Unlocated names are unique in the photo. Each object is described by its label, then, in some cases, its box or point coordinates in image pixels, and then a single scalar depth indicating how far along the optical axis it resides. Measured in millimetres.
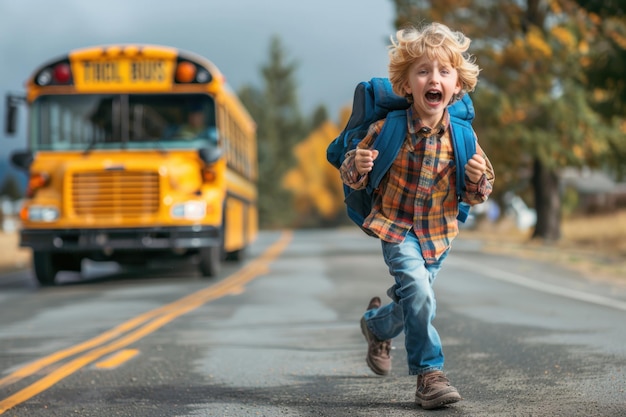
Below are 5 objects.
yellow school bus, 12820
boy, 4375
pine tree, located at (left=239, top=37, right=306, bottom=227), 83000
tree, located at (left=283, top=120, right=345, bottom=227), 67500
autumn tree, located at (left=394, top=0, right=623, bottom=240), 22234
